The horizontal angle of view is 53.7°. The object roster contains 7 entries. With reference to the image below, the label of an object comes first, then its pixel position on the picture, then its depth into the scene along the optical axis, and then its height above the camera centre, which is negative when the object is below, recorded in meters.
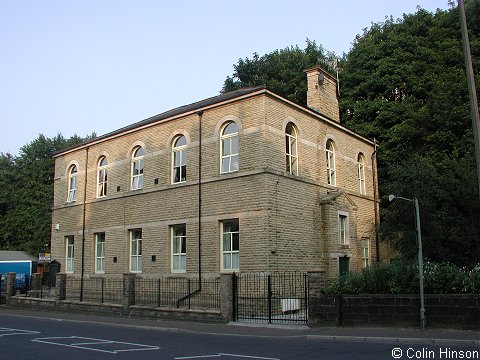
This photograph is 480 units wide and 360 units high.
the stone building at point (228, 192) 19.83 +3.26
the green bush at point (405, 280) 13.14 -0.61
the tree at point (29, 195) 48.12 +7.05
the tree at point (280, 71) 38.78 +16.31
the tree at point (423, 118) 20.31 +8.37
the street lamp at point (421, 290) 12.87 -0.83
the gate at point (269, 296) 16.58 -1.35
